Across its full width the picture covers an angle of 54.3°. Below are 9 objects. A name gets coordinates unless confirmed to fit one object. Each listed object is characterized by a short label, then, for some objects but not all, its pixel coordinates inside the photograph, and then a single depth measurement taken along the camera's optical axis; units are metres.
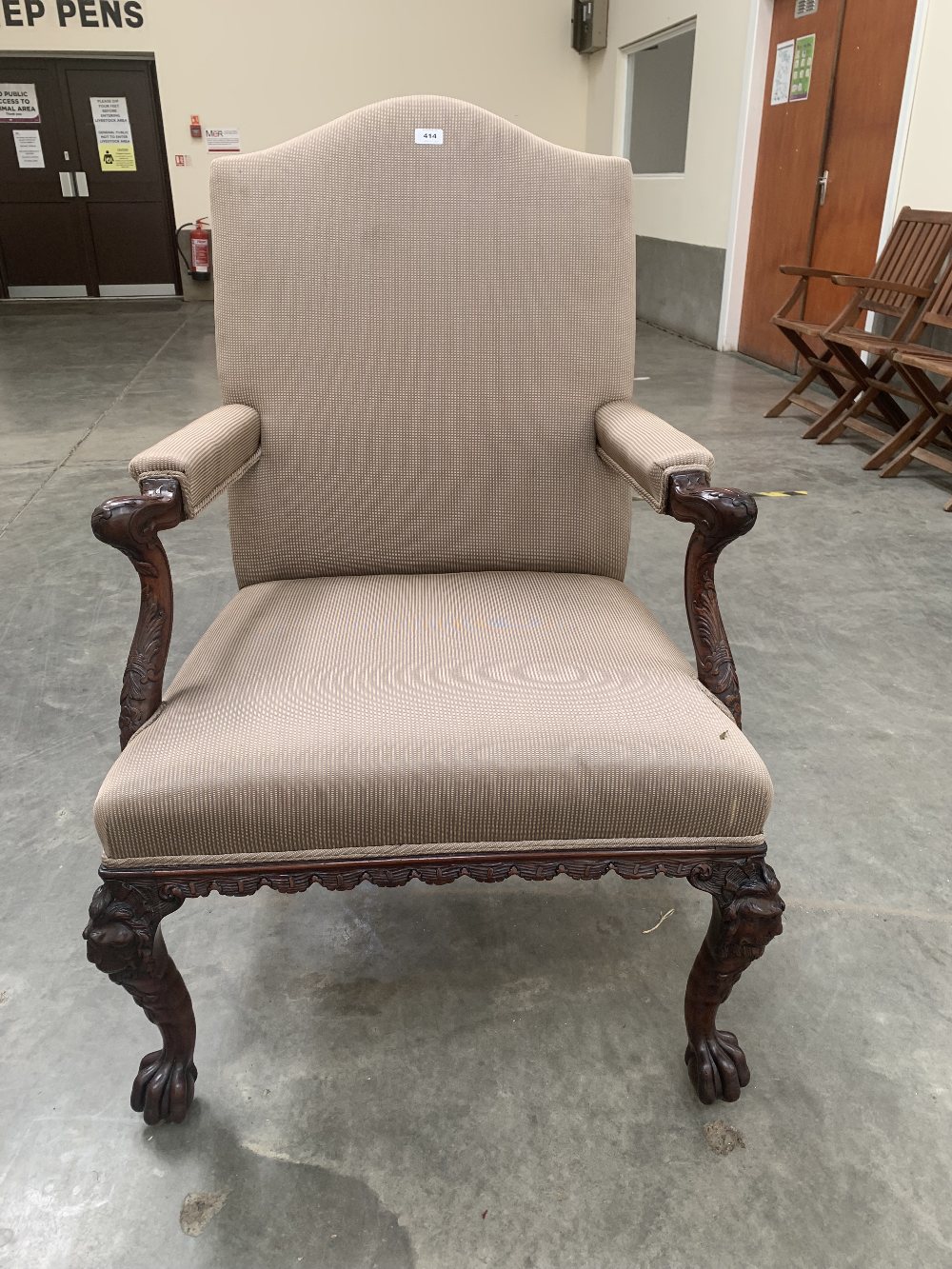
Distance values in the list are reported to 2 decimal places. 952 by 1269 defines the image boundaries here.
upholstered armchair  0.94
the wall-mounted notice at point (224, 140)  8.12
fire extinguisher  8.05
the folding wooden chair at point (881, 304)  3.52
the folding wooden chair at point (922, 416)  3.22
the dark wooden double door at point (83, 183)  8.02
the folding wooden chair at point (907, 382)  3.28
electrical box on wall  7.68
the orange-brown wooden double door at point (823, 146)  4.25
